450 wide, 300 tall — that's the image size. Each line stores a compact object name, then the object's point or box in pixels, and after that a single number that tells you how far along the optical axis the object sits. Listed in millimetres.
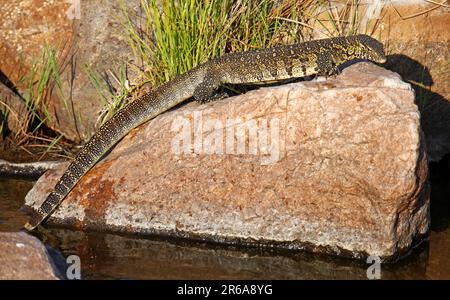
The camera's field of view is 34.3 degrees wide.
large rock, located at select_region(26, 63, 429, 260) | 6934
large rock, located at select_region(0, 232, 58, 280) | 6004
